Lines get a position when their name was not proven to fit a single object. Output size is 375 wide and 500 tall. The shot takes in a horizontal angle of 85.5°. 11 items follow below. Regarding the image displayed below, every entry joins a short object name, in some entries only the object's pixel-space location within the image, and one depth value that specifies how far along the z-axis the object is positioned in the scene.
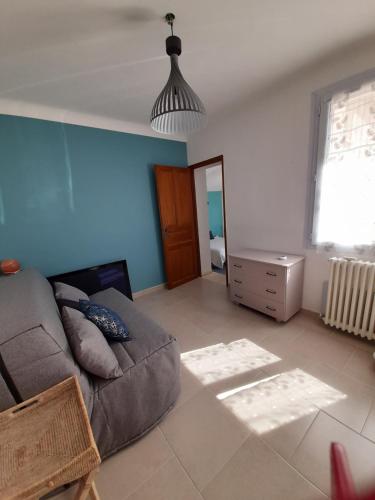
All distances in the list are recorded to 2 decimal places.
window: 1.73
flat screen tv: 2.57
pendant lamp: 1.12
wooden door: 3.22
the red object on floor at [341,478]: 0.39
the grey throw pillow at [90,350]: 1.12
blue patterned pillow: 1.46
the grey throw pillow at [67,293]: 1.70
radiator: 1.78
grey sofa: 0.96
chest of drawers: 2.16
